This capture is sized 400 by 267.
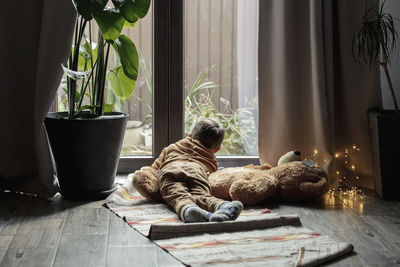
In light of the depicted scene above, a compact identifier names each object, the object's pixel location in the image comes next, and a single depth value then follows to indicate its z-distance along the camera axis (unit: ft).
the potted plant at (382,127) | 8.09
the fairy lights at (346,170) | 9.07
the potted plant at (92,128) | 7.84
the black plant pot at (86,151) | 7.86
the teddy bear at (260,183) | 7.84
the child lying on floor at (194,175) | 6.79
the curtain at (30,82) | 8.05
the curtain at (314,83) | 9.03
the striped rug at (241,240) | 5.72
